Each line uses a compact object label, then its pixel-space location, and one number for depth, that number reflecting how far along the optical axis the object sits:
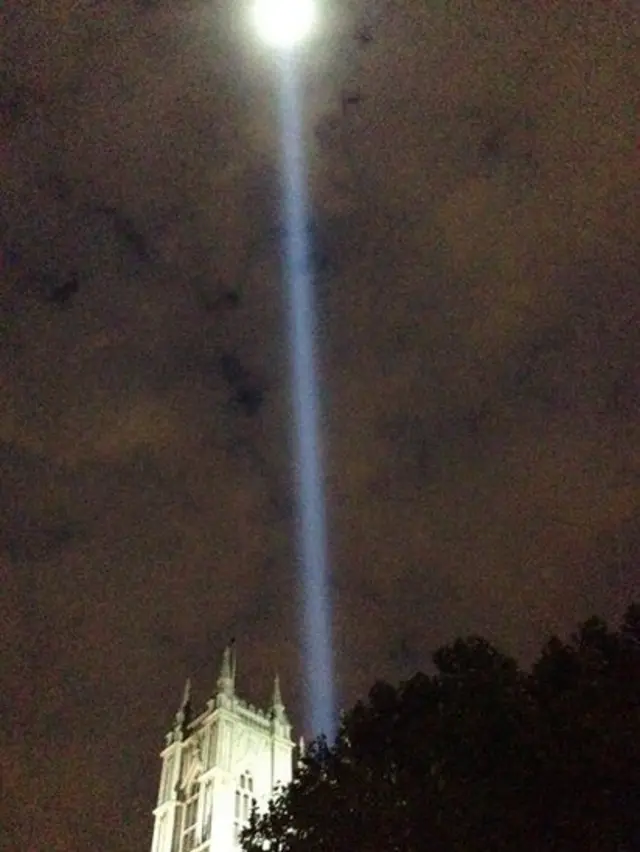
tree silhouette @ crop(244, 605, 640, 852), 17.28
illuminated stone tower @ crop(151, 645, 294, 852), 62.09
